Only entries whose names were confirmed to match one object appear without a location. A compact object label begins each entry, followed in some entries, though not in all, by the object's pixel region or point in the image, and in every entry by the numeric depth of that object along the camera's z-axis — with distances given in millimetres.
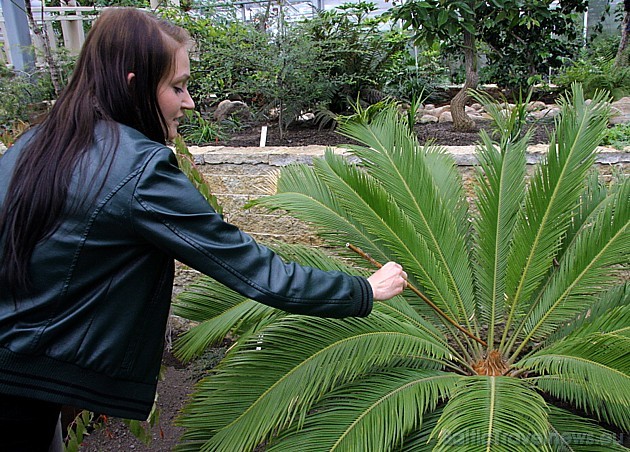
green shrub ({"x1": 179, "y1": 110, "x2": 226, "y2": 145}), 4977
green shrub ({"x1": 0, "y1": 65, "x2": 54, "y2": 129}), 5254
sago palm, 2123
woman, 1348
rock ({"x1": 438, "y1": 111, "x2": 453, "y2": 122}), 5920
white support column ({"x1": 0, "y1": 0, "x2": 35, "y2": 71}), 7152
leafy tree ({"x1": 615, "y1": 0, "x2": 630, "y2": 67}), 6747
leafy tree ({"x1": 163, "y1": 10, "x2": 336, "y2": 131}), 4594
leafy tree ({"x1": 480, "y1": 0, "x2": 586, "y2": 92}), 5996
